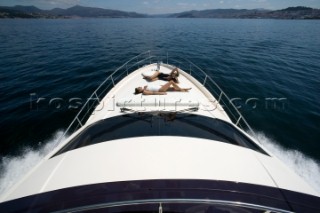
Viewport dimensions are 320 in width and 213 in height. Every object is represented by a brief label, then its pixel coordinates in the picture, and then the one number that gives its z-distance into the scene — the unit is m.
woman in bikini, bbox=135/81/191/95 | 7.32
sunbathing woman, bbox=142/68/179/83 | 8.94
